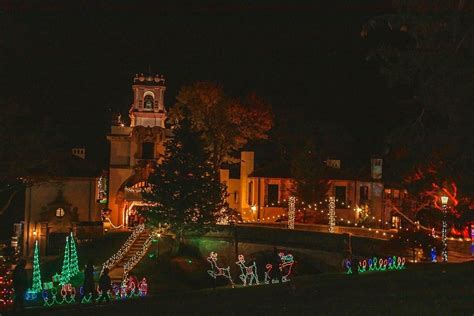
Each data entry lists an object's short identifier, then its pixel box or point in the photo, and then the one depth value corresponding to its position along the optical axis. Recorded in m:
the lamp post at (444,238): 33.51
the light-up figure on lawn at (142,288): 31.78
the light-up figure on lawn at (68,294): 25.79
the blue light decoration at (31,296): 29.41
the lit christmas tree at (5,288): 29.09
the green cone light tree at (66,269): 40.64
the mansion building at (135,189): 53.16
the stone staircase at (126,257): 42.59
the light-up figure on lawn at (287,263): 39.07
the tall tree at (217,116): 58.44
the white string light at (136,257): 43.63
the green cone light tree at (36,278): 35.11
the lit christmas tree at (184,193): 46.16
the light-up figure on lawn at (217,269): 40.92
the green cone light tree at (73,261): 42.98
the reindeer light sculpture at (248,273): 36.61
